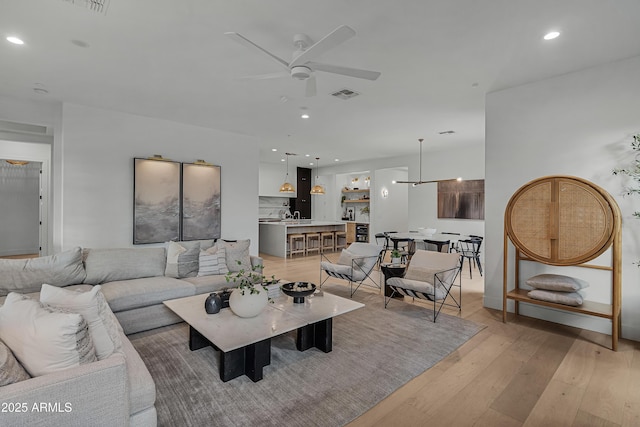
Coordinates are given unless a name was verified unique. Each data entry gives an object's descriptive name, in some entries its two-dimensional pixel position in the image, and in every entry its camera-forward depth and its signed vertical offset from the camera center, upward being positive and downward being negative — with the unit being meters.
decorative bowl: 3.17 -0.81
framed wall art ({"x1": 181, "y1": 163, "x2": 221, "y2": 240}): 5.74 +0.17
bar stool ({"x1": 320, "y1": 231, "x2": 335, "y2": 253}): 9.32 -0.91
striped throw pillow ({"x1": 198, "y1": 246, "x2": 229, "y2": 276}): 4.09 -0.68
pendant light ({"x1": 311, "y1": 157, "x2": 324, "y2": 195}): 10.10 +0.69
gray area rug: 2.08 -1.31
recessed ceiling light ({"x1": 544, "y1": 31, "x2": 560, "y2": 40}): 2.78 +1.59
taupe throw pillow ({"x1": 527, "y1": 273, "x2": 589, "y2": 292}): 3.29 -0.73
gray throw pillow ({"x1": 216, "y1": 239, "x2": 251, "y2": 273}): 4.30 -0.60
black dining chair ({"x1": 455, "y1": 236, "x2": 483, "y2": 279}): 6.07 -0.74
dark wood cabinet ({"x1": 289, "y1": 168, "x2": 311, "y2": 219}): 11.95 +0.61
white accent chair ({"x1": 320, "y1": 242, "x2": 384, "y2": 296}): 4.71 -0.80
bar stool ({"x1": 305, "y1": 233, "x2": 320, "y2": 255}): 8.84 -0.86
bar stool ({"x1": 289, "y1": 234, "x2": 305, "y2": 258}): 8.40 -0.88
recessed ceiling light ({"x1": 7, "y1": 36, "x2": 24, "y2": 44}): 2.91 +1.57
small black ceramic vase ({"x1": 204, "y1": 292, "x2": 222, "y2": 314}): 2.82 -0.84
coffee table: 2.44 -0.94
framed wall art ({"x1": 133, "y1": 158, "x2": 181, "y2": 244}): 5.26 +0.16
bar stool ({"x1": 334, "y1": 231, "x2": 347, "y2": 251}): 9.81 -0.85
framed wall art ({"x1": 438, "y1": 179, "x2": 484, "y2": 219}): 7.67 +0.36
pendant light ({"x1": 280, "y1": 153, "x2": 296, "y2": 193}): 9.70 +0.72
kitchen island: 8.32 -0.56
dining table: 5.66 -0.47
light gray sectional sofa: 1.33 -0.81
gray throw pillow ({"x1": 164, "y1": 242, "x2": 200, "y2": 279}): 4.00 -0.65
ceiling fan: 2.26 +1.23
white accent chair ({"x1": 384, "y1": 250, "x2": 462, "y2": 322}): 3.75 -0.83
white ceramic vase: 2.73 -0.80
